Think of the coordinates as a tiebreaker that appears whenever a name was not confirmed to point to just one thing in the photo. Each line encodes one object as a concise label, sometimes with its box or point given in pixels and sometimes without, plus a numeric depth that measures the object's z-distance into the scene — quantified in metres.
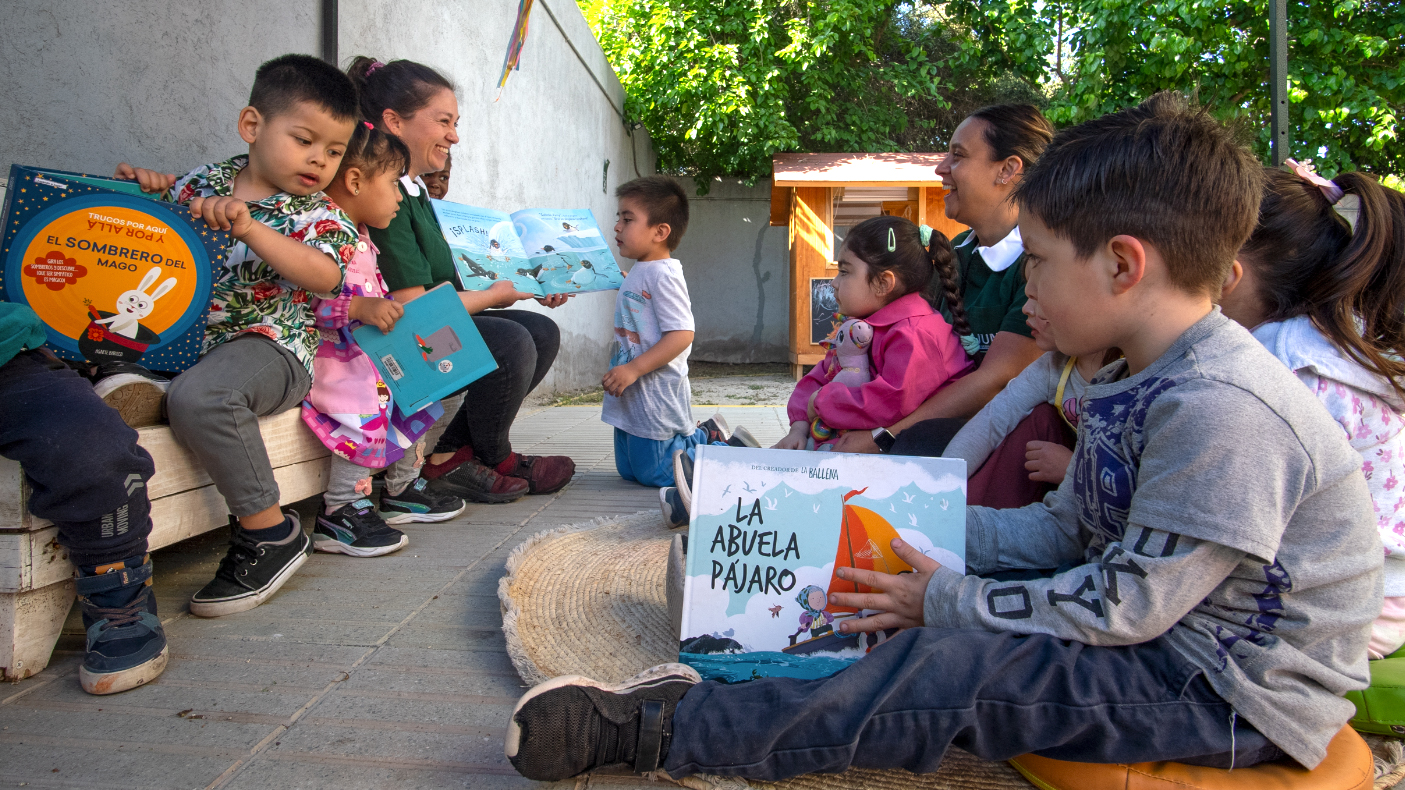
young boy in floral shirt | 1.88
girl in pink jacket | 2.24
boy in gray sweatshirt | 1.12
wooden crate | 1.50
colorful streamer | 5.00
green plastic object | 1.31
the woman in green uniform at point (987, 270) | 2.15
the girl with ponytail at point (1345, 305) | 1.42
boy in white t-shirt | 3.28
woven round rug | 1.28
